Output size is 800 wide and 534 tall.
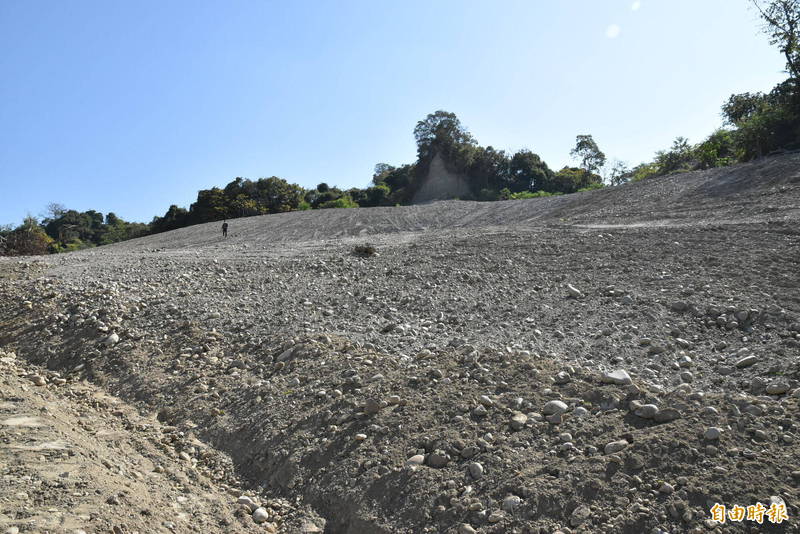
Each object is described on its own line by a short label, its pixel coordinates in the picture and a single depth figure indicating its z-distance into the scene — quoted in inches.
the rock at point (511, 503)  132.9
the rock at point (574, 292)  289.3
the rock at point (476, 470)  145.6
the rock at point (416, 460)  154.5
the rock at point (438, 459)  152.5
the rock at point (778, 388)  164.2
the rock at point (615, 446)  144.6
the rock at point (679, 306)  248.7
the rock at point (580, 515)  125.7
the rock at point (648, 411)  155.8
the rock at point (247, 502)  155.5
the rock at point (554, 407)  165.8
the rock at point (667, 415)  153.8
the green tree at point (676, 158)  1211.9
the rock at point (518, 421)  162.6
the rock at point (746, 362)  191.0
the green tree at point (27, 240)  1119.2
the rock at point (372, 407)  181.5
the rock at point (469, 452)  153.7
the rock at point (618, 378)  178.9
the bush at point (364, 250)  457.1
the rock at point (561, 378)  186.4
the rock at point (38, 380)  237.2
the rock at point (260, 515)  149.2
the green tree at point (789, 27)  922.7
